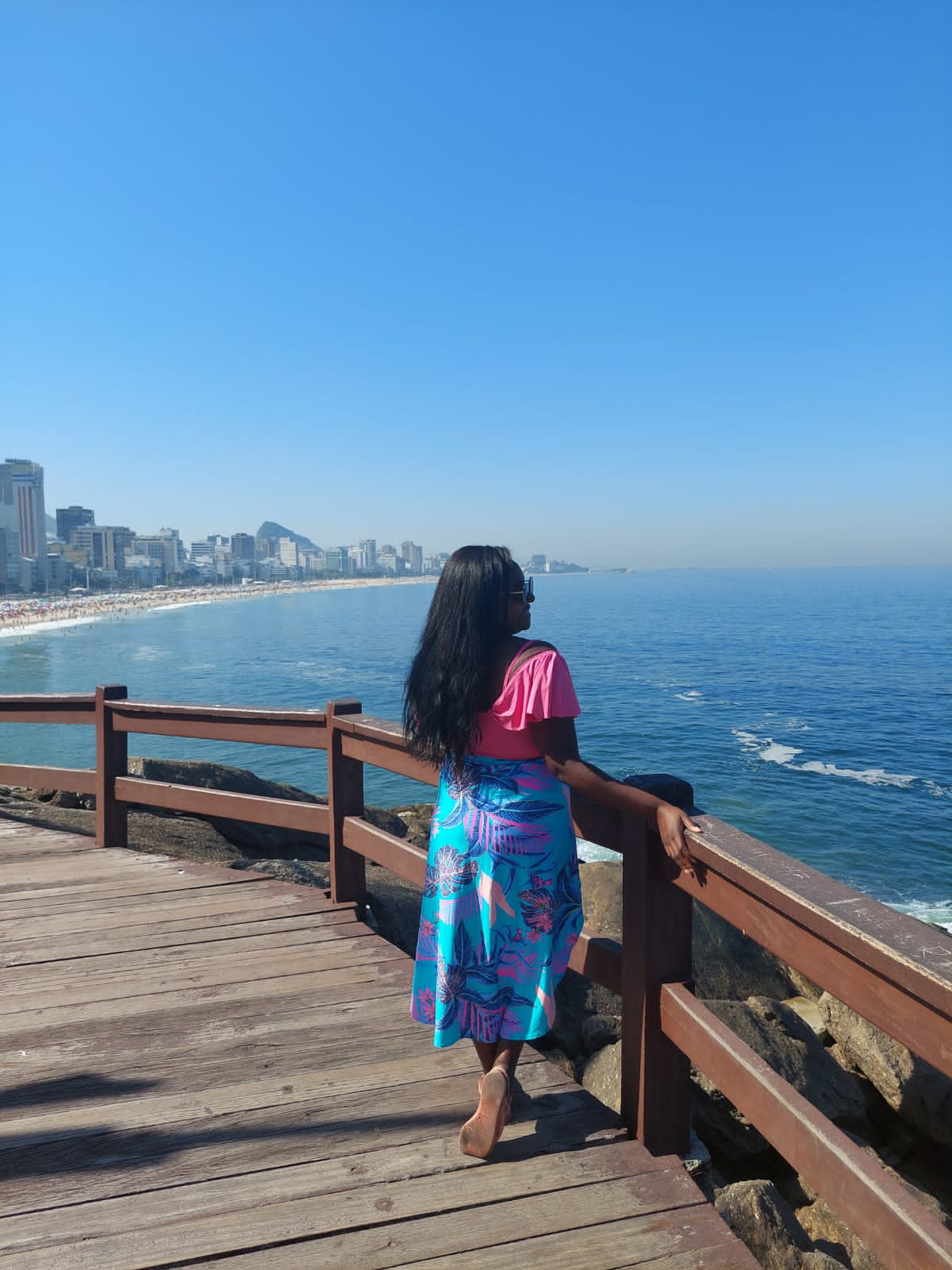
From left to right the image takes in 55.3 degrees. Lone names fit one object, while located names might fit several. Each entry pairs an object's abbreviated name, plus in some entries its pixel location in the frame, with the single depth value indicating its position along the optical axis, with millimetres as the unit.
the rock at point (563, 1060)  4930
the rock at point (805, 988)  8719
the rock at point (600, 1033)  5090
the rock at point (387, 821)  12173
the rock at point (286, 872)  5422
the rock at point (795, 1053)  5215
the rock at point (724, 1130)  4562
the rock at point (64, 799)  8602
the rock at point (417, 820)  13938
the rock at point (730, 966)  7672
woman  2555
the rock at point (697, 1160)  2656
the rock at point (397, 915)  5030
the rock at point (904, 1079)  6266
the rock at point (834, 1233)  4086
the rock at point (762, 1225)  2734
